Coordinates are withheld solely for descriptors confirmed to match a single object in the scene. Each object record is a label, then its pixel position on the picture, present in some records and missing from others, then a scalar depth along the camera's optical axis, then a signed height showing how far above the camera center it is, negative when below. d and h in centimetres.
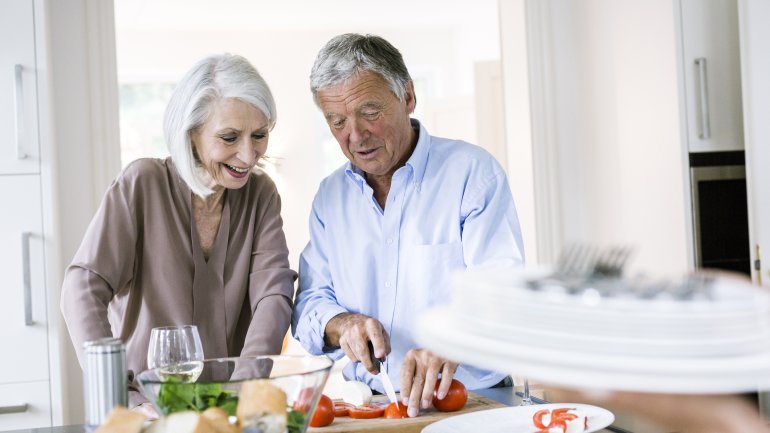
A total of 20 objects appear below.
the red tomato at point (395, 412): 158 -35
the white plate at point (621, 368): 60 -11
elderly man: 201 +2
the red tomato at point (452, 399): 162 -33
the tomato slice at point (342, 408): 162 -35
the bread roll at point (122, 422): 101 -22
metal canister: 120 -20
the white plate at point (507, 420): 141 -34
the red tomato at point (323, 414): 152 -33
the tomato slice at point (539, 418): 140 -33
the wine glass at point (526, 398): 167 -35
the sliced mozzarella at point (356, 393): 166 -33
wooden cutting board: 150 -36
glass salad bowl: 108 -22
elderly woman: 202 +0
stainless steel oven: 321 -1
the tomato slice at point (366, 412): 160 -35
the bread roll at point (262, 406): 107 -22
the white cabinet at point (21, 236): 304 +3
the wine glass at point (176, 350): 138 -19
